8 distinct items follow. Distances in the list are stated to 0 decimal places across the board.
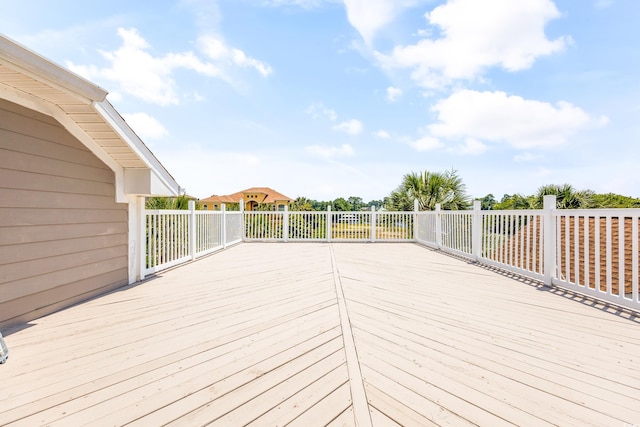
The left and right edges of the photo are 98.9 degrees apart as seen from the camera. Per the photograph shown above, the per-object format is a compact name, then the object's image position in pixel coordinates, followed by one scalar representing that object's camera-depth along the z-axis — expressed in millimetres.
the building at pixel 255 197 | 37094
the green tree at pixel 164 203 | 6648
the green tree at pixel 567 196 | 9148
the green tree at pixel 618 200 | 15253
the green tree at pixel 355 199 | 43762
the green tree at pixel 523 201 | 10062
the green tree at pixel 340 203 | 32188
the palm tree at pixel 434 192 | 10031
